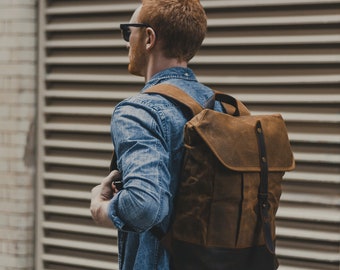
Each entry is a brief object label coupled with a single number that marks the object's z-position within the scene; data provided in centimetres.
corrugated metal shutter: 600
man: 302
